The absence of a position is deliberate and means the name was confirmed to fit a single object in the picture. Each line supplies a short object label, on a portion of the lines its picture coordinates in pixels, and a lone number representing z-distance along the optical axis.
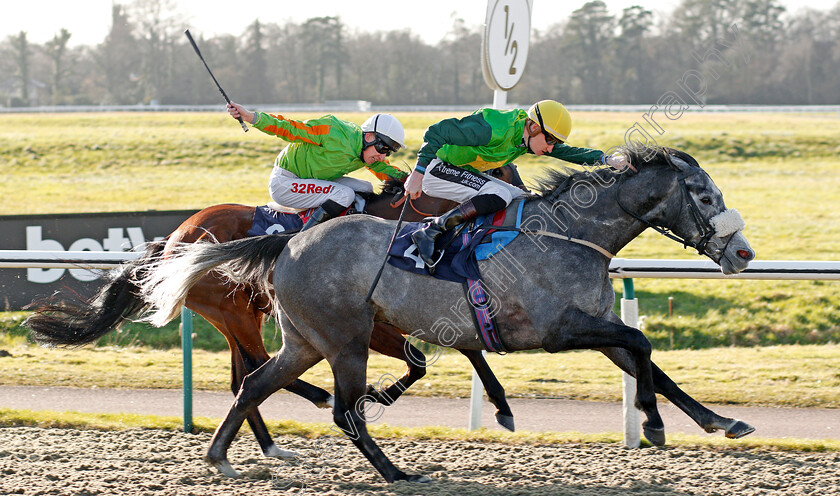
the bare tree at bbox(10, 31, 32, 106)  108.31
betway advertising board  16.69
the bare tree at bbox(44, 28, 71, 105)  104.87
